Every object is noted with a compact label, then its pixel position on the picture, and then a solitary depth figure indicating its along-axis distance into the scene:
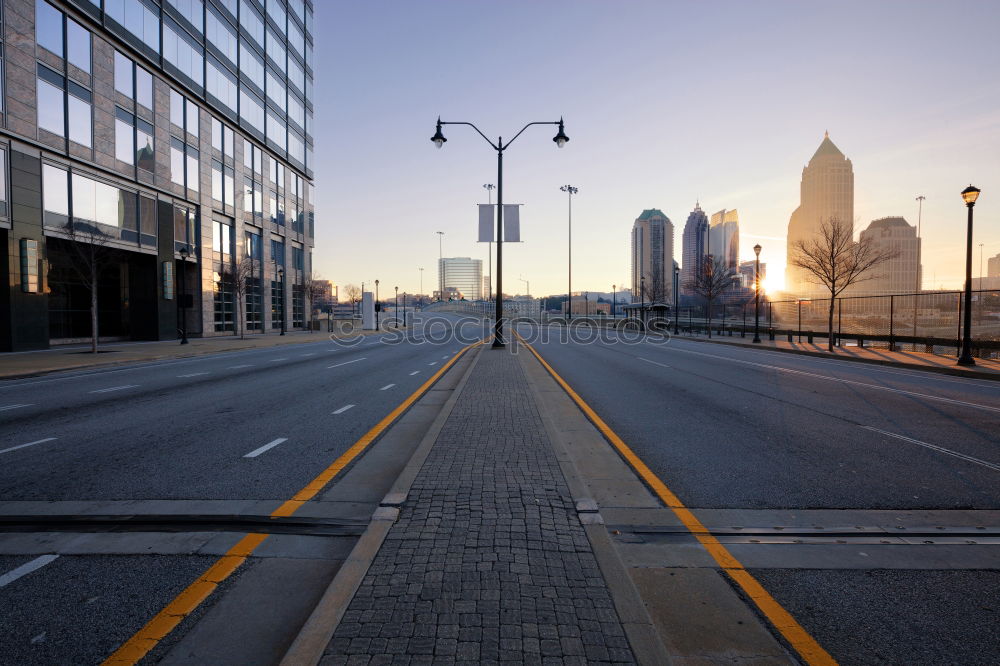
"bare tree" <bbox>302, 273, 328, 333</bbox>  52.66
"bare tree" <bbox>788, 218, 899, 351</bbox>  27.50
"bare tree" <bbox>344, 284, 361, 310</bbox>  140.99
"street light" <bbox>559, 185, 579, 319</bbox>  61.16
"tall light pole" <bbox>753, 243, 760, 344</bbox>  29.20
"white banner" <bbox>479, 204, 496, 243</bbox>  19.33
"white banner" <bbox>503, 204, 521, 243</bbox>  19.30
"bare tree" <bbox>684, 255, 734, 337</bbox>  43.09
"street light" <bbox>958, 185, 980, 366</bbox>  15.53
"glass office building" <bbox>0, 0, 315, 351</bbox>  22.47
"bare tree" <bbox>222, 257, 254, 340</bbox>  36.52
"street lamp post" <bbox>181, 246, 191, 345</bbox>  27.85
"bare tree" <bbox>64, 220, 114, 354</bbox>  21.06
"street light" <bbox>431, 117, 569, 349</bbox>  19.69
